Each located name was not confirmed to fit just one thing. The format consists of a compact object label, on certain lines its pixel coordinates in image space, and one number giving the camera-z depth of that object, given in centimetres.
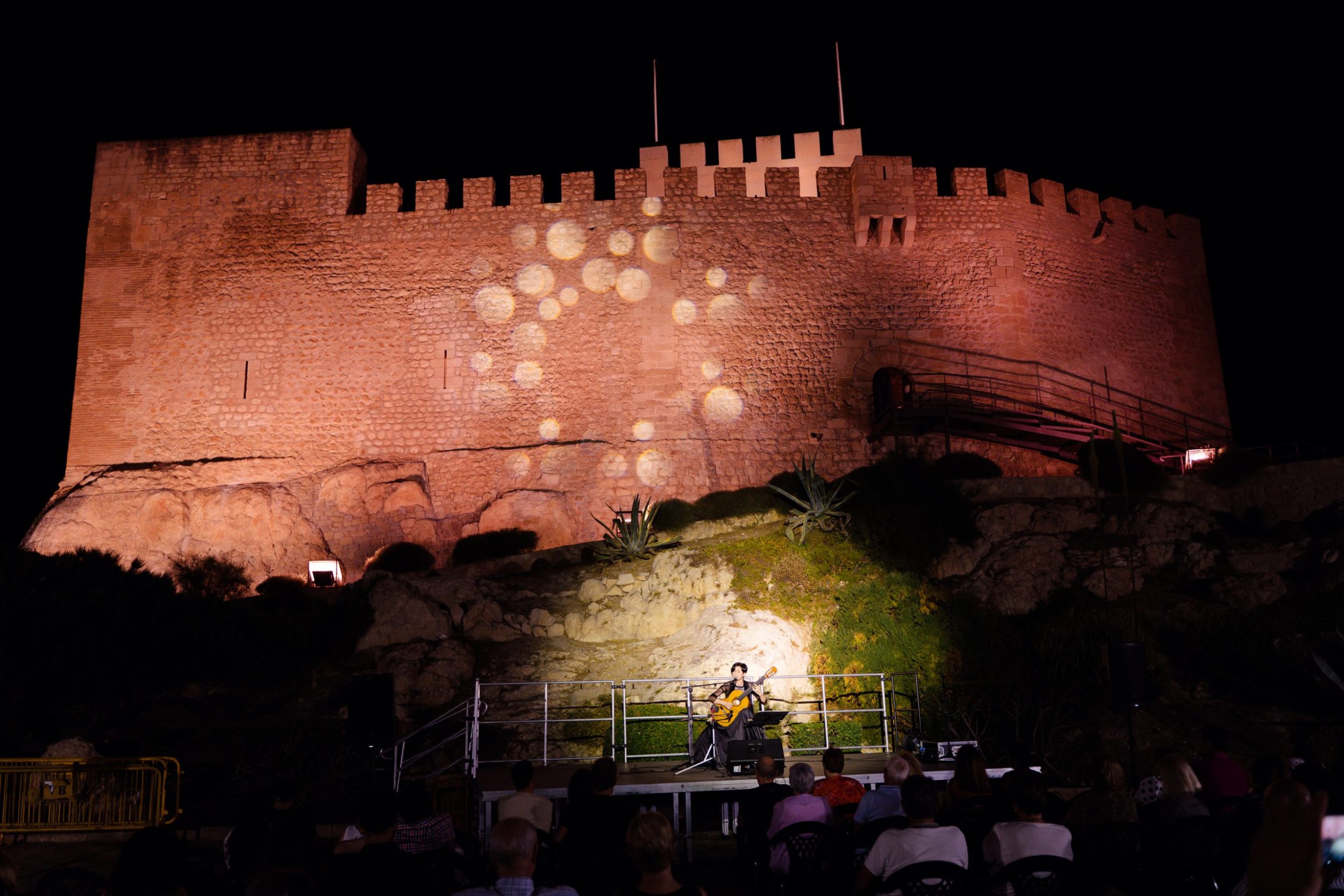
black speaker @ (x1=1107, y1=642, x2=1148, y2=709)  688
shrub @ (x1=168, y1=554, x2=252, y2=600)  1428
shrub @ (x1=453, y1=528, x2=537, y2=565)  1440
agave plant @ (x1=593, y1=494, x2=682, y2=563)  1212
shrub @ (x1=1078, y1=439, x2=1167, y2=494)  1257
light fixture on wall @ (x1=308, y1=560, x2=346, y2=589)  1419
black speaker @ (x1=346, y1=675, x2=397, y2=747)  689
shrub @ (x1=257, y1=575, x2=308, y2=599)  1261
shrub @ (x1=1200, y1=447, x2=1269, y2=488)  1266
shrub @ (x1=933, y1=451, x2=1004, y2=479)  1389
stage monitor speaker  661
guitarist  706
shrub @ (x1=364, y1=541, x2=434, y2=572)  1438
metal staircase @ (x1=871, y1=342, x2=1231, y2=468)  1509
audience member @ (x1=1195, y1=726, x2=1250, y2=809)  507
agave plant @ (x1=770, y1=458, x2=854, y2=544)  1191
